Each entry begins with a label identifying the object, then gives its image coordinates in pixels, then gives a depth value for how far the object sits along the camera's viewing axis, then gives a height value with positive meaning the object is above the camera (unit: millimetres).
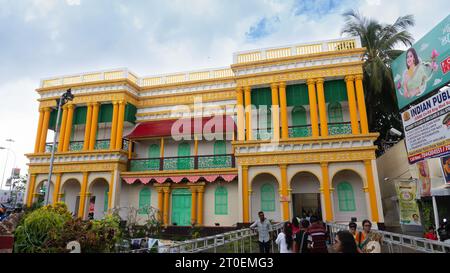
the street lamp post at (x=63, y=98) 12800 +4909
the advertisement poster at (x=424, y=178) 11508 +1161
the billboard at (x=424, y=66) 9508 +4869
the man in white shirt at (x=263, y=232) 7352 -568
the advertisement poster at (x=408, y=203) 11914 +204
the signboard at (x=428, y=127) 7902 +2283
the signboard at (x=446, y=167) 10523 +1441
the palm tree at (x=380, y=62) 17453 +8819
